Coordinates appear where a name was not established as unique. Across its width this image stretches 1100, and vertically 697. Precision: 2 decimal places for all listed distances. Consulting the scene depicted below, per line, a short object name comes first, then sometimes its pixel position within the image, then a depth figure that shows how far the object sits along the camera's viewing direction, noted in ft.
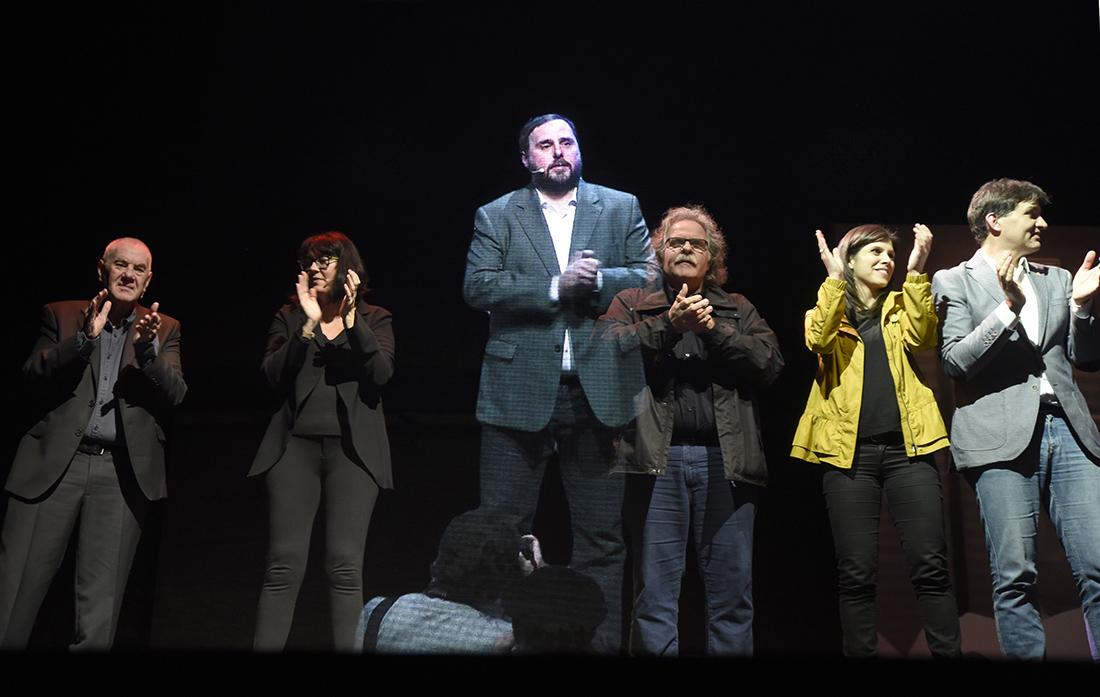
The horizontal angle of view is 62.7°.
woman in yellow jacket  9.18
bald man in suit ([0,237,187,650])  10.07
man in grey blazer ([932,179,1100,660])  9.28
